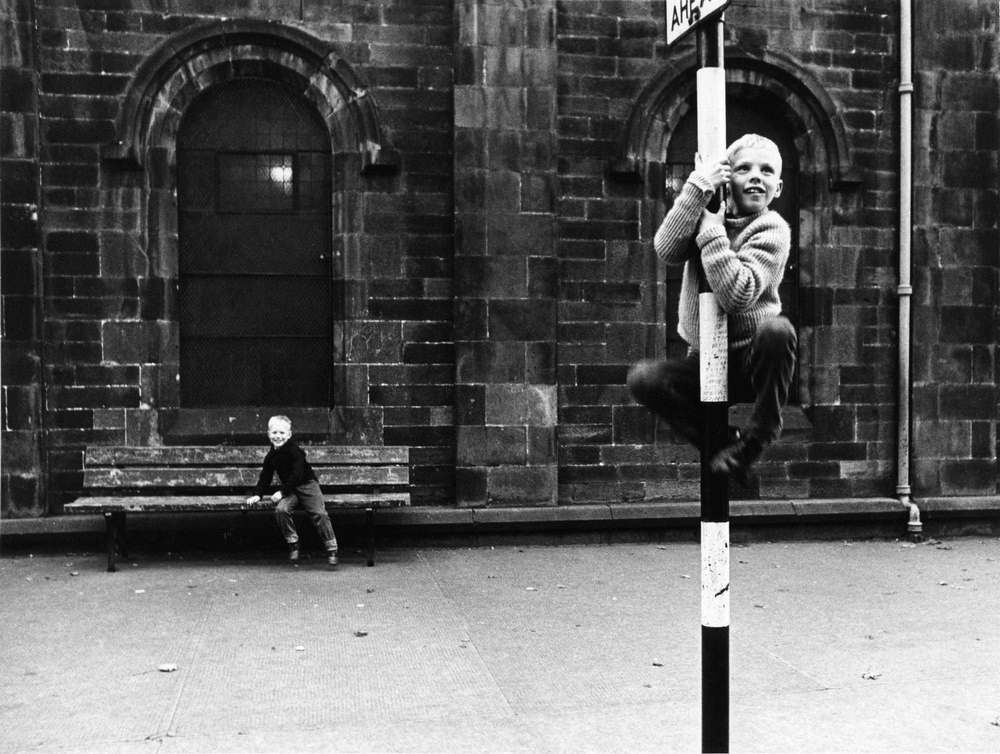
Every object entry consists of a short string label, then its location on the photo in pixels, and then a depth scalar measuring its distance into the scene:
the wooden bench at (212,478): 8.84
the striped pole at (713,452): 2.94
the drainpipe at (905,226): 10.65
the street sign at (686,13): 3.11
